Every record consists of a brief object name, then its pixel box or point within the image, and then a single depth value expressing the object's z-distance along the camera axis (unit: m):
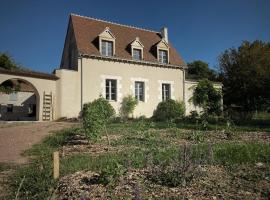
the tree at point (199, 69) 27.68
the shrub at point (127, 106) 13.56
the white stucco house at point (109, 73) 12.39
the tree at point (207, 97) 14.41
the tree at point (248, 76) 18.90
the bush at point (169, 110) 13.82
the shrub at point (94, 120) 5.66
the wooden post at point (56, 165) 3.08
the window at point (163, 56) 15.14
